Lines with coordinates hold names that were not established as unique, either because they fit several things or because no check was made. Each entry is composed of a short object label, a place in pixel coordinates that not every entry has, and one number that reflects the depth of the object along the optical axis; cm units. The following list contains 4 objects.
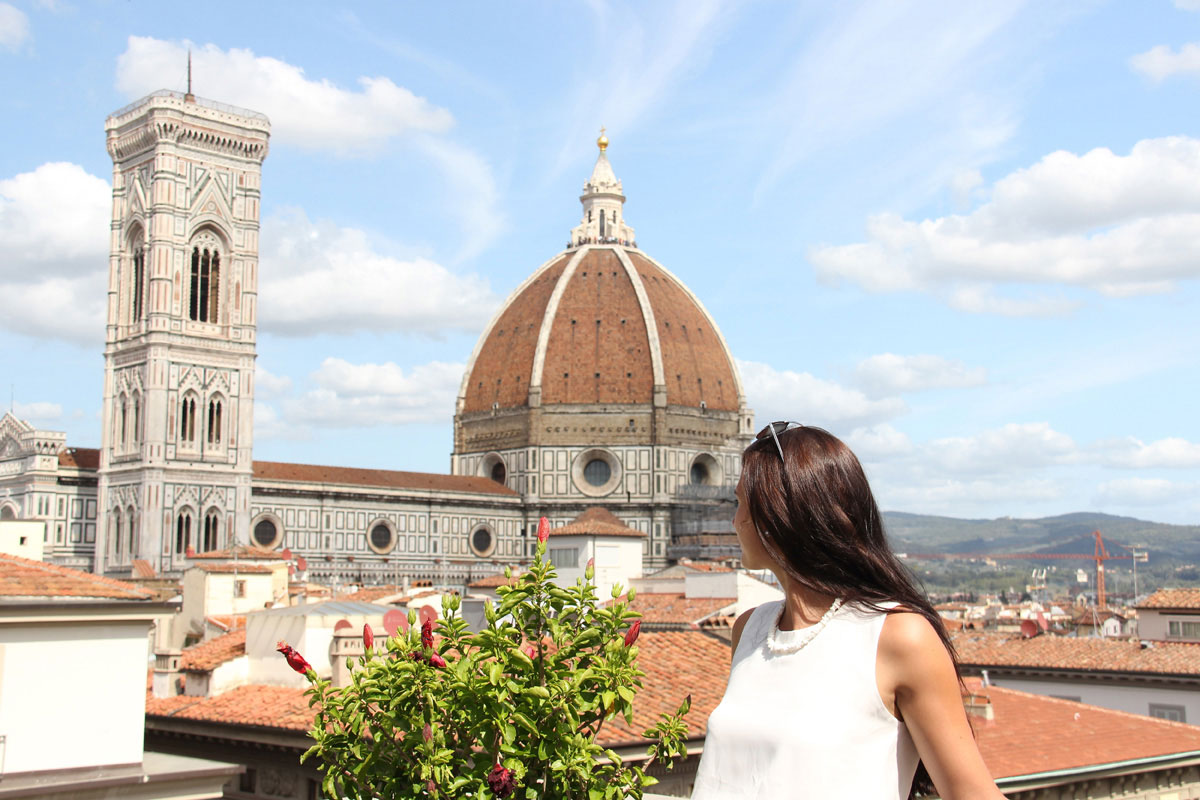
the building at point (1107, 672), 2308
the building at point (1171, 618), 2984
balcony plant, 361
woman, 232
